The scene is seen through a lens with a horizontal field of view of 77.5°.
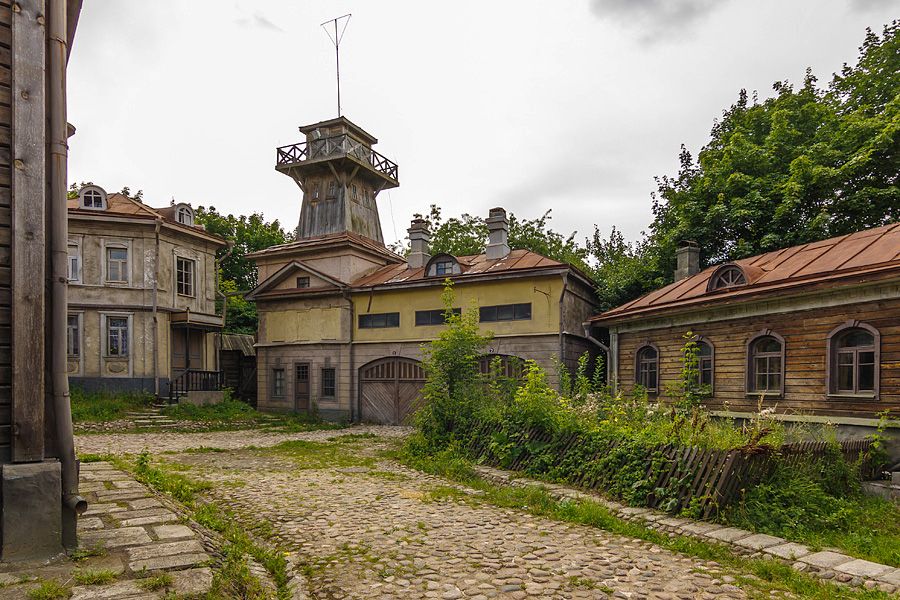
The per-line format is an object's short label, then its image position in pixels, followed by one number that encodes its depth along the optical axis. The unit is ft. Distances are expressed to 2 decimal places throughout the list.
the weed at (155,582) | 13.71
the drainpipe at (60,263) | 16.70
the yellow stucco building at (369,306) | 65.16
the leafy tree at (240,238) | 120.78
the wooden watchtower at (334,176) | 87.35
